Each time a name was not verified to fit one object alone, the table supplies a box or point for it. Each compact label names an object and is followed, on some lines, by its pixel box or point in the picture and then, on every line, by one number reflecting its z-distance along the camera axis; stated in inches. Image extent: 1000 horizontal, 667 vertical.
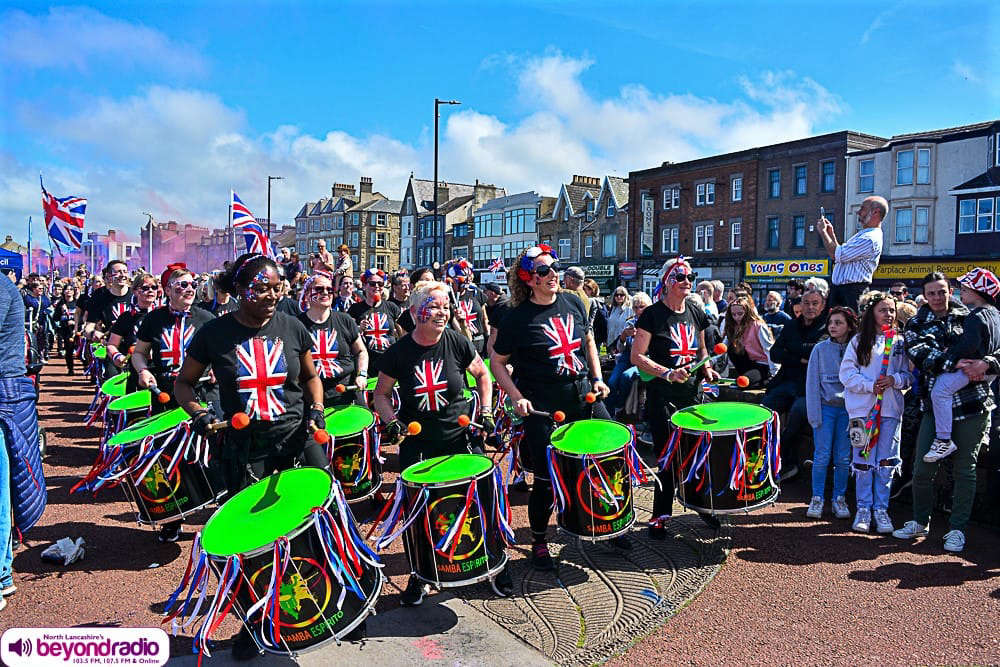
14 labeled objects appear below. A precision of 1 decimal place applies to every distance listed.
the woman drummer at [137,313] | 278.8
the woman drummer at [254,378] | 151.0
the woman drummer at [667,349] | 204.8
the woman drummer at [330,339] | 248.5
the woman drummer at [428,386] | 171.9
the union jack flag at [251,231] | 523.8
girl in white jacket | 213.3
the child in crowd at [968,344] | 197.2
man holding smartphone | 272.5
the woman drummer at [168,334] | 229.5
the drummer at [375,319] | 316.2
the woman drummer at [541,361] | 186.5
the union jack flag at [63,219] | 765.9
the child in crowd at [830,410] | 228.1
